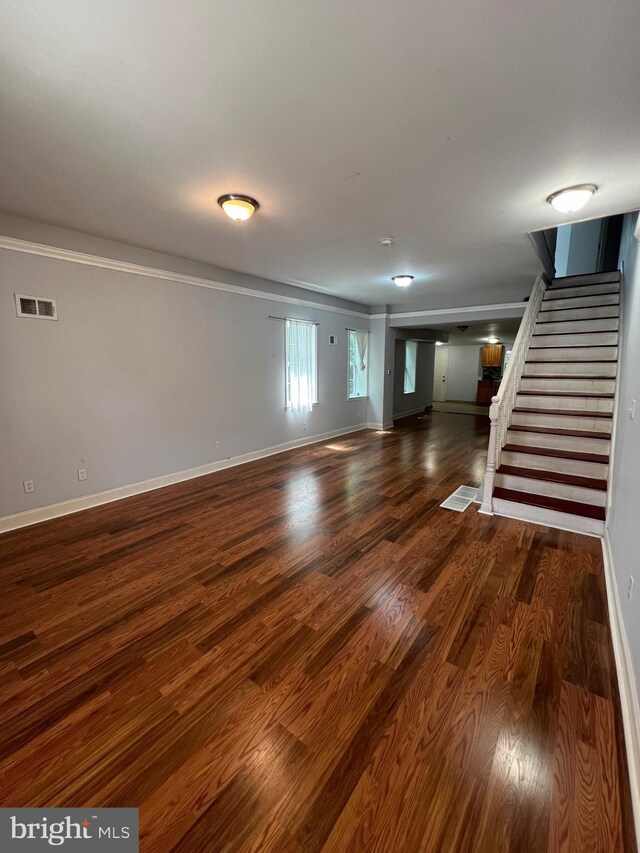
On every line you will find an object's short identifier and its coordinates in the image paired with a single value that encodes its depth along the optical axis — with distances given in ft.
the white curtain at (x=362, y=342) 24.22
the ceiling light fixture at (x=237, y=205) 8.49
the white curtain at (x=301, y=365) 18.92
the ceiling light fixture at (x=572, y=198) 8.13
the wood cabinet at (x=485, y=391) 37.50
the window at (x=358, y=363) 24.00
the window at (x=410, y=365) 31.42
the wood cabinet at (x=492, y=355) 39.11
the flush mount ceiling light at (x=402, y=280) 15.87
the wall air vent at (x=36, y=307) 9.95
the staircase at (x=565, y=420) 10.54
